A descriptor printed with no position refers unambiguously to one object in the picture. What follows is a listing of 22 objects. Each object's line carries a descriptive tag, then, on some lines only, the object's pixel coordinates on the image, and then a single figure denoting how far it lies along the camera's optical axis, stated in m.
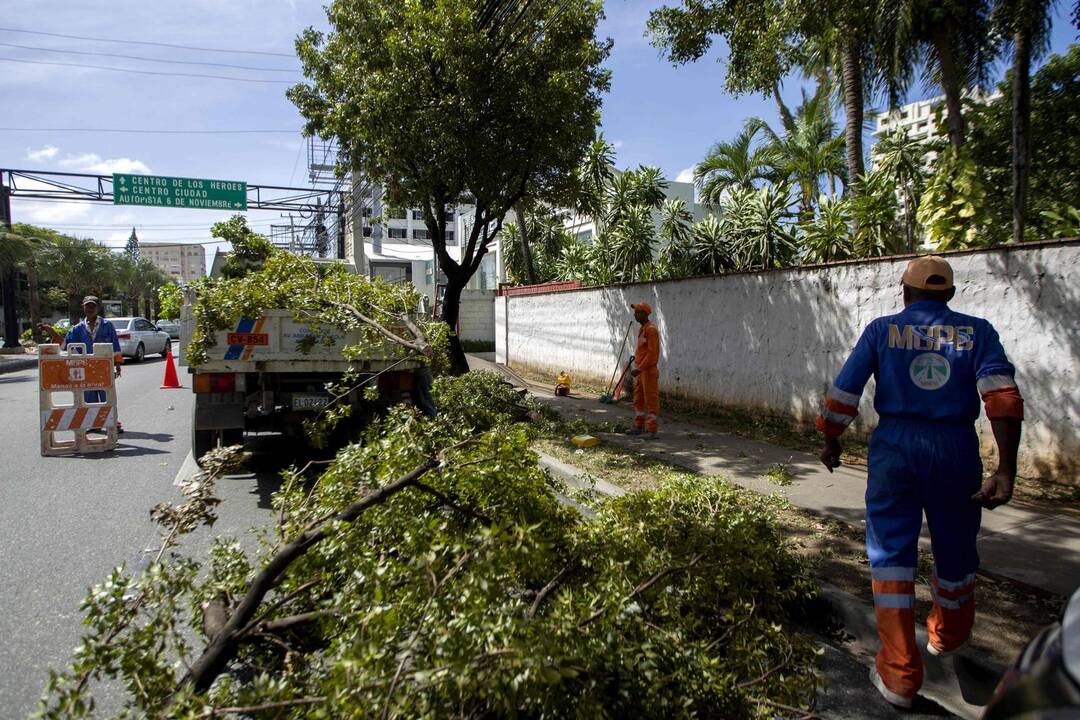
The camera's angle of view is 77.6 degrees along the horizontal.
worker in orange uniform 8.39
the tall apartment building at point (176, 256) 145.62
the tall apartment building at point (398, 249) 20.10
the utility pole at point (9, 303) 23.37
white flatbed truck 6.33
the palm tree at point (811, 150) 22.91
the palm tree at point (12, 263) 23.94
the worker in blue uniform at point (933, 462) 2.83
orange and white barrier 7.96
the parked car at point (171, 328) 36.96
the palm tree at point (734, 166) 24.75
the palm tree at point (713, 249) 11.75
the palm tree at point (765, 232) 11.18
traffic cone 14.74
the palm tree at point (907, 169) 10.57
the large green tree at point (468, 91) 9.80
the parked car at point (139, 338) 22.91
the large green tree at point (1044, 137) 11.94
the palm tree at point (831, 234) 9.41
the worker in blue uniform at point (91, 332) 9.09
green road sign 24.12
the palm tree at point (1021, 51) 7.26
